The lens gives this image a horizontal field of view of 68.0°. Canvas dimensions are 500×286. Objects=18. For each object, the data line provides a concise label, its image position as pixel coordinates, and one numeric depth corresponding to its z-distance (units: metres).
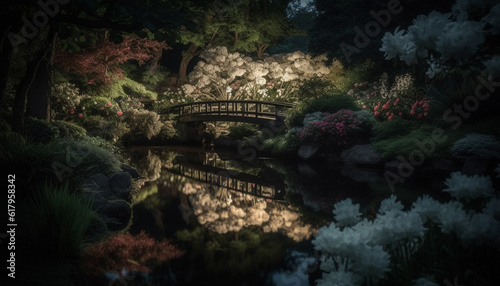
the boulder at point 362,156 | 12.00
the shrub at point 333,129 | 13.39
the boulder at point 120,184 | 7.11
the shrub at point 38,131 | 8.49
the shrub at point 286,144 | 14.61
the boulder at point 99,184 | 6.38
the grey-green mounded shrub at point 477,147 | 9.44
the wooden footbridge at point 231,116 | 16.95
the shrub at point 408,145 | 10.77
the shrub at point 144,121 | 18.03
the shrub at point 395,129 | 12.87
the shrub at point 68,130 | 9.89
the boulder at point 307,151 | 13.81
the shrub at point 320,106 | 15.30
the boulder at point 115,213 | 5.64
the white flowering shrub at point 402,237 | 2.13
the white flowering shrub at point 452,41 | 2.22
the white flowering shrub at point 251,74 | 21.75
